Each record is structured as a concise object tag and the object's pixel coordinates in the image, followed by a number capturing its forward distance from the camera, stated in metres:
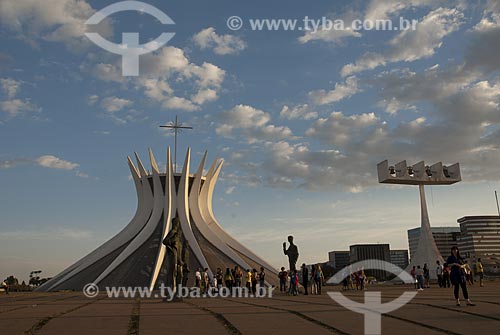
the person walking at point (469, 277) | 18.92
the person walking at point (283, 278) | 18.38
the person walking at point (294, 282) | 15.79
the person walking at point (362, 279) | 19.66
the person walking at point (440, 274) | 20.53
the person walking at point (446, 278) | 19.22
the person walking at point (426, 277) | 21.45
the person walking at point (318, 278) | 16.80
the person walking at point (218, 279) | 19.16
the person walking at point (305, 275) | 16.41
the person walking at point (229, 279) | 18.06
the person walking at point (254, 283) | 18.19
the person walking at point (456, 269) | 9.54
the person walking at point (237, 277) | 18.76
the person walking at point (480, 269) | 19.21
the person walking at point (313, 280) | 16.91
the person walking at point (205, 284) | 19.20
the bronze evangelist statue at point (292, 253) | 17.75
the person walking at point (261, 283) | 19.04
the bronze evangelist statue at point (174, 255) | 13.95
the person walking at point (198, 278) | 18.80
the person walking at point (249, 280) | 17.90
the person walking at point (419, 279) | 18.09
